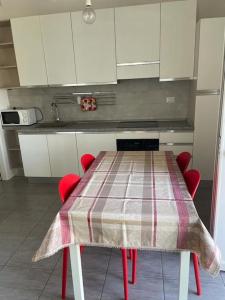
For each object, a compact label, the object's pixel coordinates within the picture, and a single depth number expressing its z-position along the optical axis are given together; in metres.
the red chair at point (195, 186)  1.67
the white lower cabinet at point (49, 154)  3.44
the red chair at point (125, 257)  1.54
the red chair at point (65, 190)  1.68
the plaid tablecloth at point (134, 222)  1.24
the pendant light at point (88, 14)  1.75
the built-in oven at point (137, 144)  3.26
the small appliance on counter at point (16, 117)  3.52
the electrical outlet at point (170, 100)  3.55
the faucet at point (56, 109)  3.83
